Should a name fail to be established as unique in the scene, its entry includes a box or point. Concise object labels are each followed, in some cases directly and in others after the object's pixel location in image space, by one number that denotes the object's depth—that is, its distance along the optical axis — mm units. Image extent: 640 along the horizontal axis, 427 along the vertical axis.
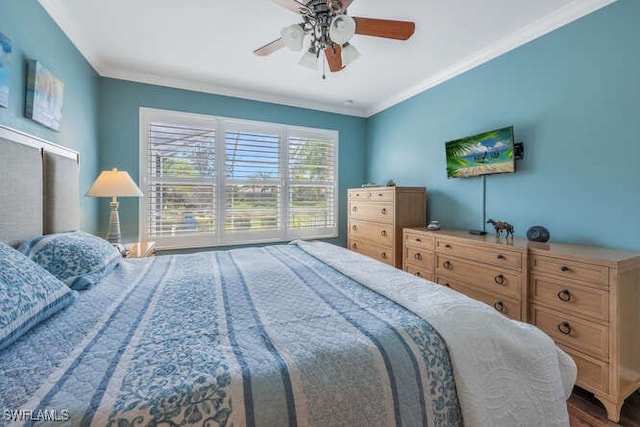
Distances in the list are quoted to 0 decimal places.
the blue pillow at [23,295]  831
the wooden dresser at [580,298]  1495
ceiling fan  1591
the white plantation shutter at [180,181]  3213
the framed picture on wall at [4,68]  1457
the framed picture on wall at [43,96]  1710
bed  637
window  3229
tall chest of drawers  3088
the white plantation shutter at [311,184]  3957
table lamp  2334
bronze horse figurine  2248
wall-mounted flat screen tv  2341
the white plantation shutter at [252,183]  3559
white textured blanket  871
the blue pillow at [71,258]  1363
